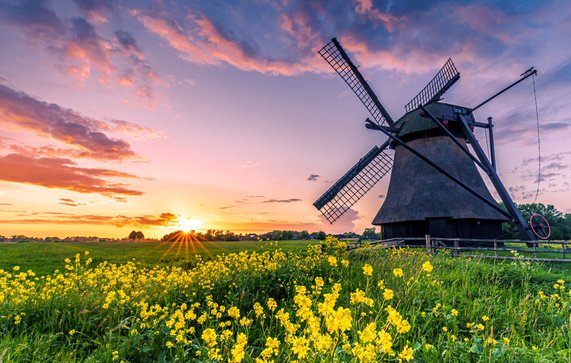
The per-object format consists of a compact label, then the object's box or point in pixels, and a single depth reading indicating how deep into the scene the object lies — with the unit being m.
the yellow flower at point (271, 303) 4.71
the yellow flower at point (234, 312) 3.99
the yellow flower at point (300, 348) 2.77
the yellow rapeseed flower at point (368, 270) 3.93
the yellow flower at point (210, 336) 3.38
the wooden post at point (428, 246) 14.33
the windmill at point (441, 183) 17.39
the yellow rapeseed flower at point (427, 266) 4.06
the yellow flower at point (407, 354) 2.83
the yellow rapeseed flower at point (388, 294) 3.37
